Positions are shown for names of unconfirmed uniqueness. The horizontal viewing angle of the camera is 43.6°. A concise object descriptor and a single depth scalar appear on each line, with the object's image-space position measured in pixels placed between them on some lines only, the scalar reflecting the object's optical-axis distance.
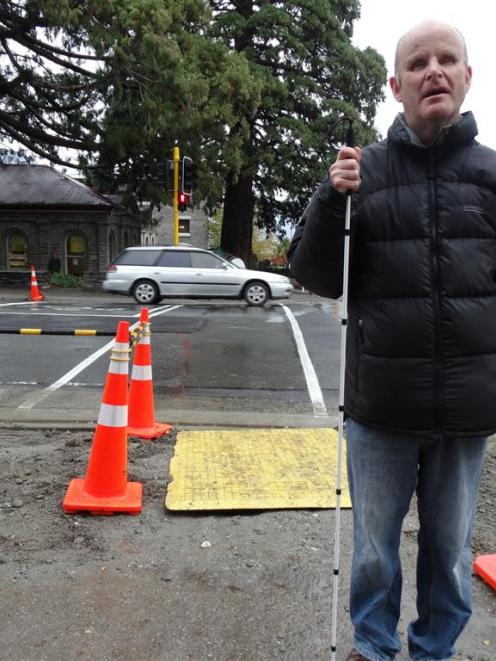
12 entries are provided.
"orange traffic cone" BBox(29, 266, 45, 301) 19.20
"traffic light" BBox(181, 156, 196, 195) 18.58
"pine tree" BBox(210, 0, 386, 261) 23.47
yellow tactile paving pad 3.62
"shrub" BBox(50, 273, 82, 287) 25.30
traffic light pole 18.02
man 1.95
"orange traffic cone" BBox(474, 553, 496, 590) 2.84
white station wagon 17.42
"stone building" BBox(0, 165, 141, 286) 26.83
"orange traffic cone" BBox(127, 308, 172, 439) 4.92
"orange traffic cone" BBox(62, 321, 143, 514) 3.52
